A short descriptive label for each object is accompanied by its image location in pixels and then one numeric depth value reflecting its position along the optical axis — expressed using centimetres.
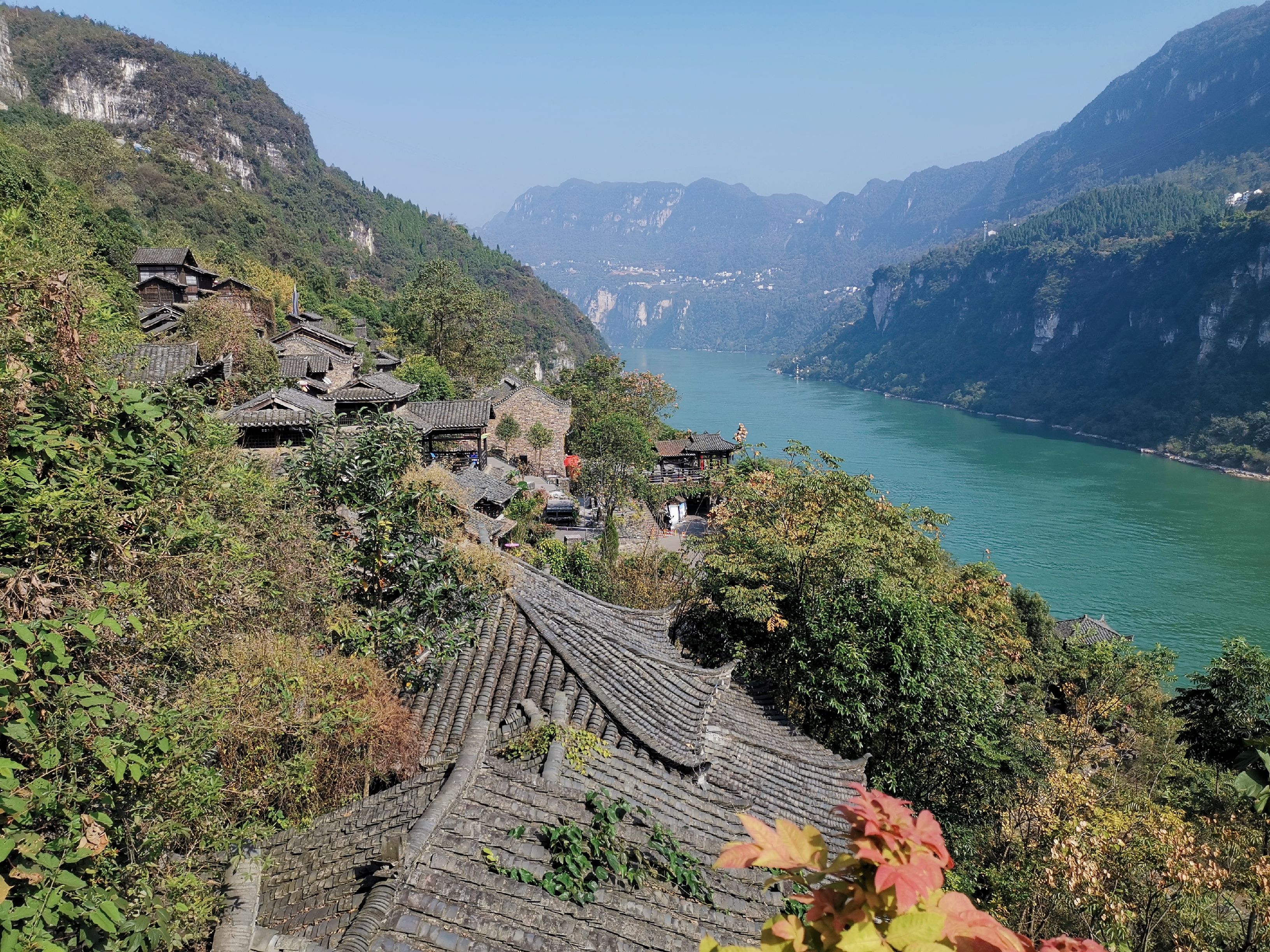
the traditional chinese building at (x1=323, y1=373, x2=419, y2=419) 3353
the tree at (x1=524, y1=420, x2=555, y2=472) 4525
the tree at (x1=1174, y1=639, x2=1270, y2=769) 1948
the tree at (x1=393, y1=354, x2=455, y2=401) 4591
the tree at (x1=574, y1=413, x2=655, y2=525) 4034
